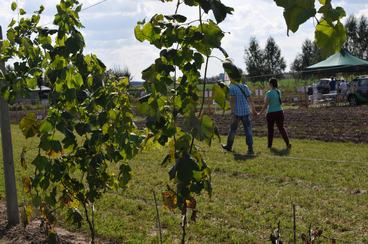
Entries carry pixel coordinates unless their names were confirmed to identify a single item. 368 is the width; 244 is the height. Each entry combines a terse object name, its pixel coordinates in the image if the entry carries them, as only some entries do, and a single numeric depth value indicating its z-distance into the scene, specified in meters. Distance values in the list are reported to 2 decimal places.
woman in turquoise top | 11.58
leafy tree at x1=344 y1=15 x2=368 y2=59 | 59.81
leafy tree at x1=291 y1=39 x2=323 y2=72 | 63.88
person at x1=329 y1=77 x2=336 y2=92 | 34.16
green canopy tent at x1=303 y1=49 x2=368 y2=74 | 29.80
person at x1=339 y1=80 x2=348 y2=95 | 30.43
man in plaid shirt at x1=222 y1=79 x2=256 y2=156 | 11.09
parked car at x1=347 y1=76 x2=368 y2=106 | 27.55
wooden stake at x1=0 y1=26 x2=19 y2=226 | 5.54
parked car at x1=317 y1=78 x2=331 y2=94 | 37.09
